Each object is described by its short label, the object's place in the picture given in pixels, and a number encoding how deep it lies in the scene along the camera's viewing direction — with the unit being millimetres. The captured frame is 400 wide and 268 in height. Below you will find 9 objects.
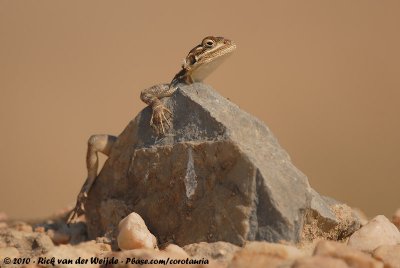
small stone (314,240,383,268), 6484
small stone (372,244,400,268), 7082
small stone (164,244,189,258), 7405
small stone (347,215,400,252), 8328
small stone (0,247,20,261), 8680
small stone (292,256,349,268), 6180
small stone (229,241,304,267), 6738
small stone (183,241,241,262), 7758
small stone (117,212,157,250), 8687
